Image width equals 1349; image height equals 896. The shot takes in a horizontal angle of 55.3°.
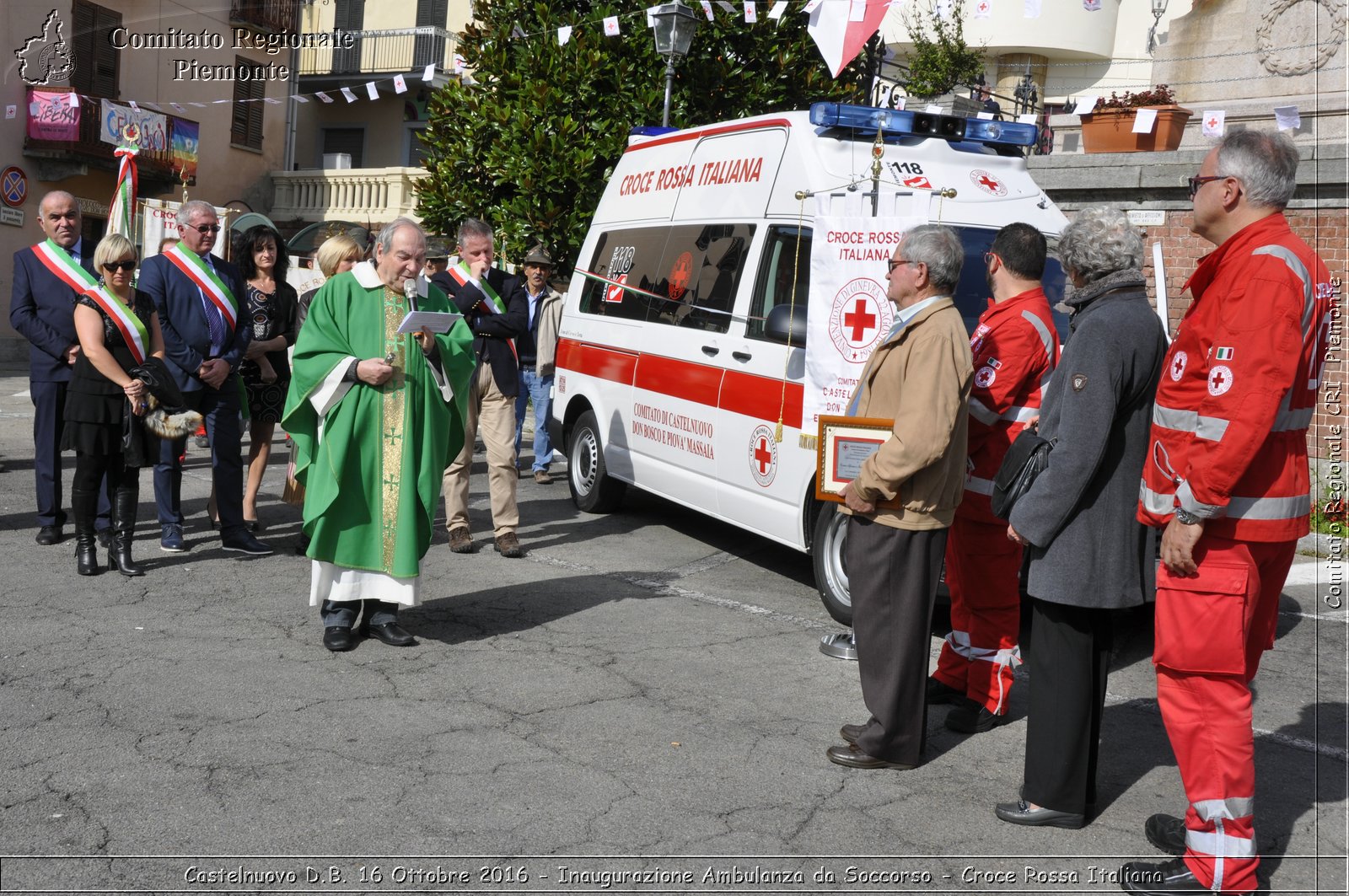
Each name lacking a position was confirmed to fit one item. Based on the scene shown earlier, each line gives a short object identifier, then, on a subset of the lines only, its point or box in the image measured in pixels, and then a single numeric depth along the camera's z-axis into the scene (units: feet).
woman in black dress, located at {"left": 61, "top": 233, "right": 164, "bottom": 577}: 22.52
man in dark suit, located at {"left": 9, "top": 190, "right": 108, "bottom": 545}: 24.61
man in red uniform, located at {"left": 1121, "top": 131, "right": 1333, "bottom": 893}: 11.21
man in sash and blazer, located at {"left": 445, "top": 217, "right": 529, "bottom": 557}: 26.27
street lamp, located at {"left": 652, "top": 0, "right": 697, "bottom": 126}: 39.45
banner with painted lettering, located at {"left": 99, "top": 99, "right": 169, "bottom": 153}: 77.30
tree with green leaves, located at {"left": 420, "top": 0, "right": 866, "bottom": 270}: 45.83
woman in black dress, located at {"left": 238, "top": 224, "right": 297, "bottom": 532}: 26.63
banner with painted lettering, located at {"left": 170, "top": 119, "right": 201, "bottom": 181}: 84.69
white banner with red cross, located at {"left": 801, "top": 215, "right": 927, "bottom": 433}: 19.38
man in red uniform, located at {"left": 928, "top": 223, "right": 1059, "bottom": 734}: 16.17
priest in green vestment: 18.49
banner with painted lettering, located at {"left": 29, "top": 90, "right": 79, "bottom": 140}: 74.43
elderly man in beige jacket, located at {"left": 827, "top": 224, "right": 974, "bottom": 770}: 14.48
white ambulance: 21.38
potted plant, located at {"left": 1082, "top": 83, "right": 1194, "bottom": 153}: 48.73
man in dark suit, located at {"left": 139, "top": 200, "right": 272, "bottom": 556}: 24.54
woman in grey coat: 12.69
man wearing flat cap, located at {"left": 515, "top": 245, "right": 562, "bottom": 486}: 36.45
